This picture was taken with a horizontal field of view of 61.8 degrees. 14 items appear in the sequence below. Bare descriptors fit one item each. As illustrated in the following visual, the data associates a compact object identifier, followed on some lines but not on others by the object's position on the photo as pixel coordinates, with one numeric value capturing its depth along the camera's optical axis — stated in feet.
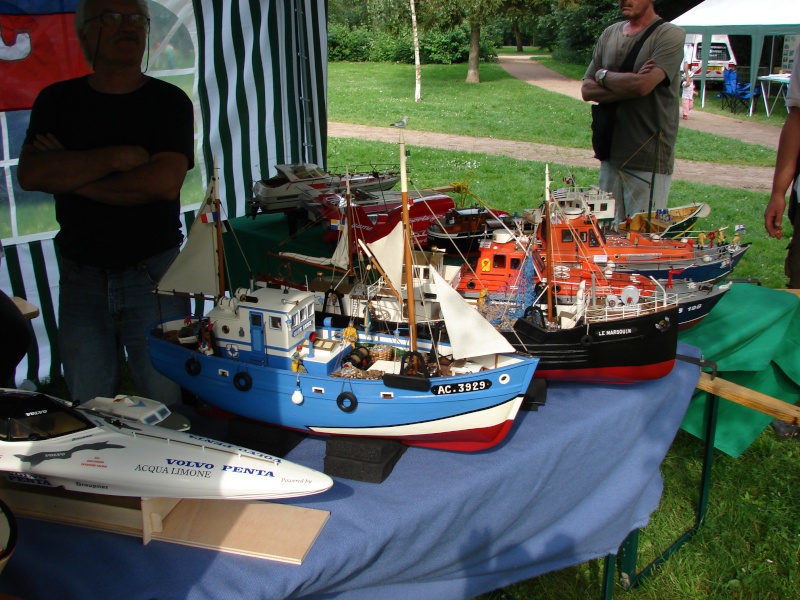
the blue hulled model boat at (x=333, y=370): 9.93
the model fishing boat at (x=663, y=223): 19.98
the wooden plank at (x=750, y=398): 11.78
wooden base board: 7.93
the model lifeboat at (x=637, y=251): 17.30
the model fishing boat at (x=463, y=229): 19.20
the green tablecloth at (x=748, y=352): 15.71
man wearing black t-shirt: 11.68
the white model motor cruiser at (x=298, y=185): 21.76
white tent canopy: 63.98
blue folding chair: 83.30
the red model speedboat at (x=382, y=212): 16.92
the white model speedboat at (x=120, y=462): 7.98
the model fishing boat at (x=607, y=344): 11.76
